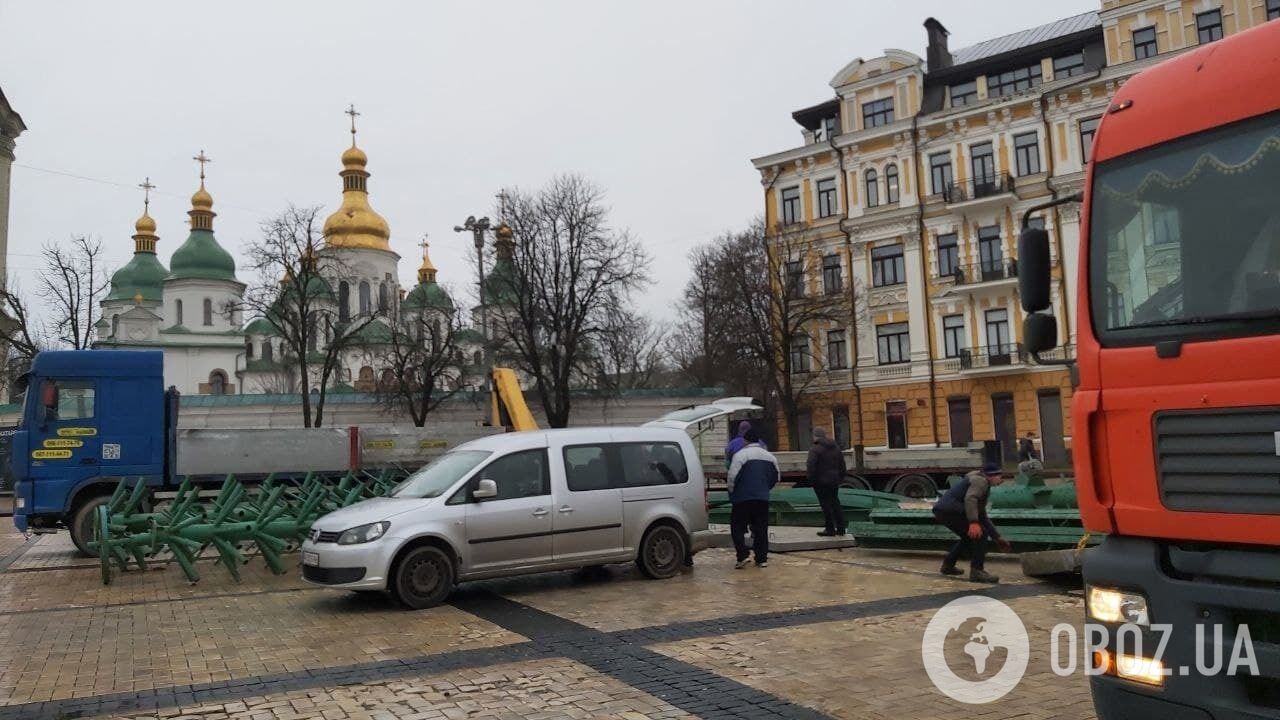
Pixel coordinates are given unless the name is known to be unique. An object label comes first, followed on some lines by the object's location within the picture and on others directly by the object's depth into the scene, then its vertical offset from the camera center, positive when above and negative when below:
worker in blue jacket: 12.13 -0.82
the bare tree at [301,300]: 40.19 +6.62
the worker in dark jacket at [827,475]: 14.73 -0.78
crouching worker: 10.50 -1.10
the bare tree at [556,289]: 41.41 +6.64
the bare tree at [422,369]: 43.38 +3.53
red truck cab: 3.84 +0.16
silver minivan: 9.66 -0.84
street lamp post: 27.81 +6.35
